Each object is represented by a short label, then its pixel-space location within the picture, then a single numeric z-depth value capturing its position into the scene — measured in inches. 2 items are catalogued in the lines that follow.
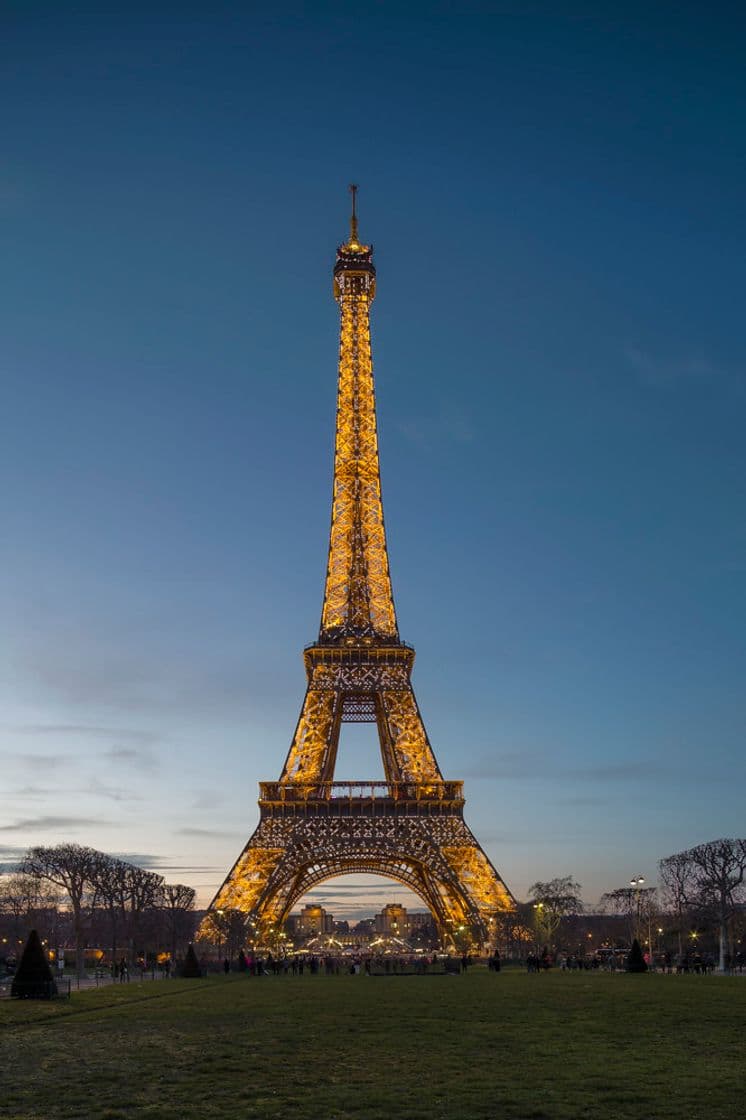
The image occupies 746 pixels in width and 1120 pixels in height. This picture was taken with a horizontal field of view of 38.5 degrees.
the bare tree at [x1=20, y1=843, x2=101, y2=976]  3166.8
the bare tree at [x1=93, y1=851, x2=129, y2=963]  3474.4
